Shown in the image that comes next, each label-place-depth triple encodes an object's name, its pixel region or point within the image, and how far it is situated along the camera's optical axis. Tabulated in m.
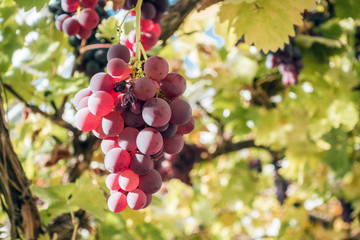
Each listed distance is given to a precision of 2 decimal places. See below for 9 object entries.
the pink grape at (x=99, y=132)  0.58
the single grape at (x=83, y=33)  0.88
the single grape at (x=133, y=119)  0.56
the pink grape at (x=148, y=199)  0.57
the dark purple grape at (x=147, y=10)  0.83
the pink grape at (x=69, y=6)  0.83
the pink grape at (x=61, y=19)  0.91
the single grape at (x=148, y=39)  0.85
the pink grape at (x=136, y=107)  0.55
